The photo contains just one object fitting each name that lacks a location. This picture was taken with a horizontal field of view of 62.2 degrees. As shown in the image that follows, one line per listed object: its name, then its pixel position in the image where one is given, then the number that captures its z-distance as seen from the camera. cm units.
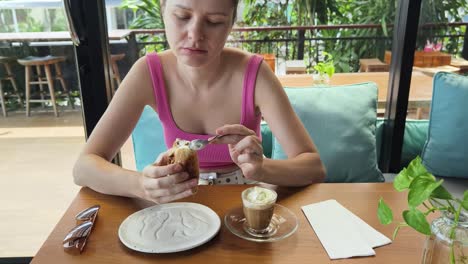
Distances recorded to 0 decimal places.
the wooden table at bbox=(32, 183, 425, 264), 83
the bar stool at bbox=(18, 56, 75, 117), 230
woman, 107
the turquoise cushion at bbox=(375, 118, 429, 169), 235
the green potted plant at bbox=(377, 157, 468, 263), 55
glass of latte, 91
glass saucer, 91
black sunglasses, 86
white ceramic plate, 86
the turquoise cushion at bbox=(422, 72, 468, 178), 201
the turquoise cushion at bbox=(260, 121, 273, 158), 209
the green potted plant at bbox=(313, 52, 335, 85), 247
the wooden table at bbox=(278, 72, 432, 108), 238
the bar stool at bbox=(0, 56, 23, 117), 226
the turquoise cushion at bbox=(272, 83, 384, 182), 192
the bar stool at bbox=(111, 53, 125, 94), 223
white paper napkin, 86
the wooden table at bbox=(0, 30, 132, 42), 221
